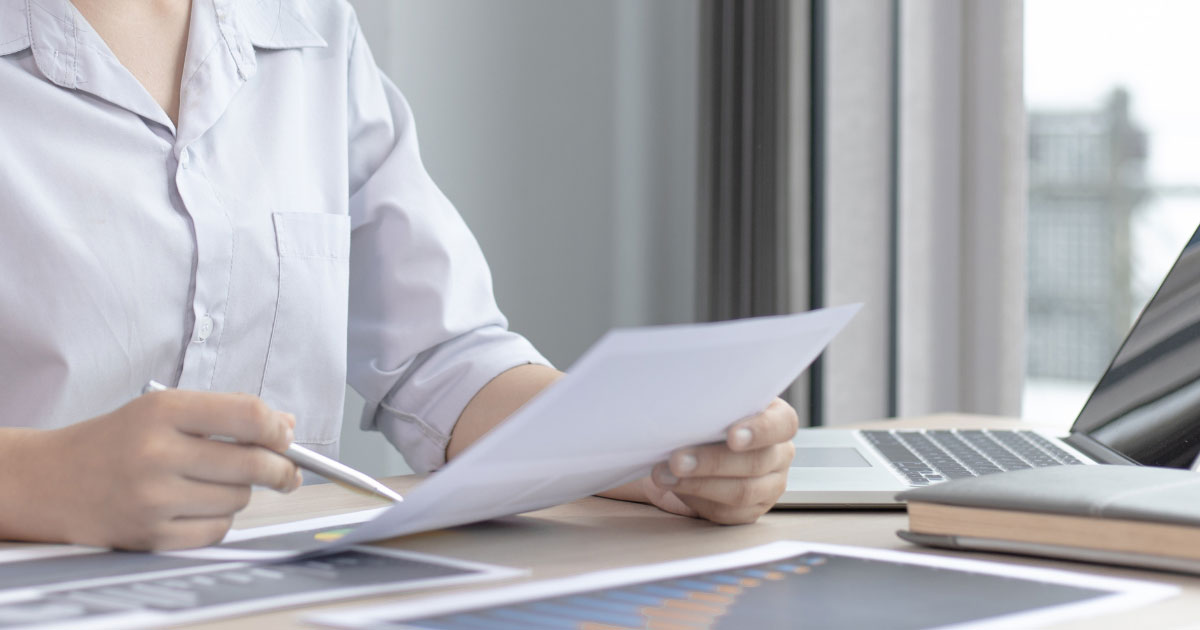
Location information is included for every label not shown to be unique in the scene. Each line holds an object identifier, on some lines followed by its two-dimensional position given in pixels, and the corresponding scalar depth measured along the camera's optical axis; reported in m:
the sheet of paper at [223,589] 1.23
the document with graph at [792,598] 1.23
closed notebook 1.32
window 3.50
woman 1.62
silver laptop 1.57
